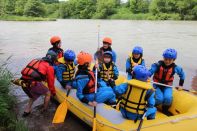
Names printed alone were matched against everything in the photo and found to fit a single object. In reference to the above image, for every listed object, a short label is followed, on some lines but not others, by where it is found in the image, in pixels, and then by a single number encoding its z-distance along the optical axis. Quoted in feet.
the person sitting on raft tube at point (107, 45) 20.45
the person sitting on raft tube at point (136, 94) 11.62
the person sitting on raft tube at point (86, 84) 13.80
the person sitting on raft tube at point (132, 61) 17.71
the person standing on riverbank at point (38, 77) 15.17
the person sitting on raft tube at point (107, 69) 17.24
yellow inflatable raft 11.94
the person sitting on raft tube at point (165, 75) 14.84
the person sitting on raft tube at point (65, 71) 16.76
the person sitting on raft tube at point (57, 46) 20.56
